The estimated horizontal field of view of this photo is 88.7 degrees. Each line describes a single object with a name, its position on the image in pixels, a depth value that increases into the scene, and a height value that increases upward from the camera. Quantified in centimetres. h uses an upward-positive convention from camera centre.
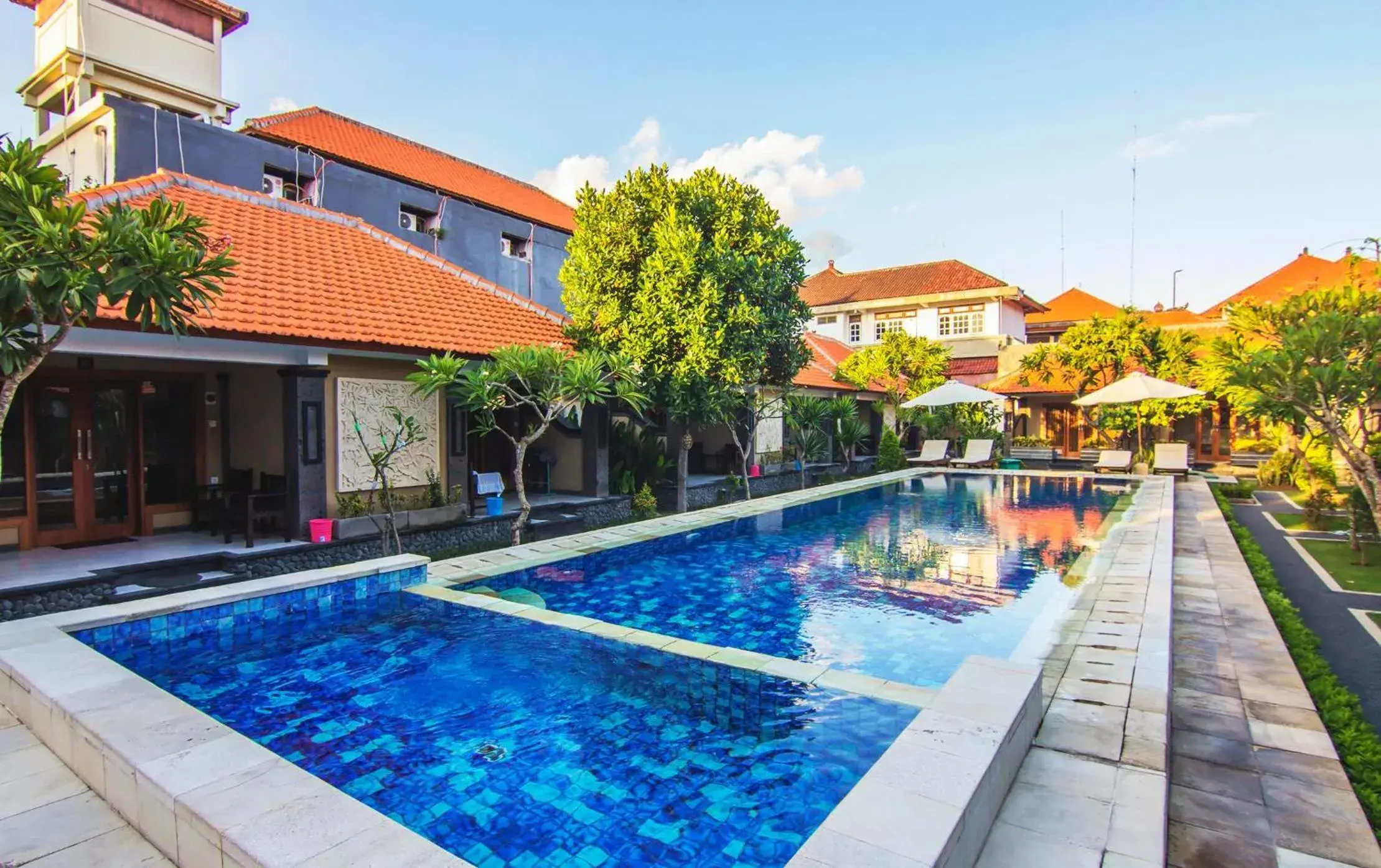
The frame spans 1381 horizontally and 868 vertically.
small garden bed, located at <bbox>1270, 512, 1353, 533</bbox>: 1306 -199
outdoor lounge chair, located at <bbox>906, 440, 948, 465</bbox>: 2370 -92
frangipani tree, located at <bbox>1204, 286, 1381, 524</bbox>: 976 +62
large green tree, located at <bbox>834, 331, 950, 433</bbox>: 2548 +216
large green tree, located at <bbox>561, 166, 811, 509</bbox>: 1298 +285
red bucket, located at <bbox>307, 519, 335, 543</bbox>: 979 -130
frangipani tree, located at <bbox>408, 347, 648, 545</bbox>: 1014 +76
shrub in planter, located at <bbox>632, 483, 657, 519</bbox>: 1469 -157
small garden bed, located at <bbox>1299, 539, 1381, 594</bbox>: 902 -207
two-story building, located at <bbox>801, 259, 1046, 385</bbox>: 3612 +643
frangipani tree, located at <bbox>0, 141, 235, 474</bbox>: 479 +127
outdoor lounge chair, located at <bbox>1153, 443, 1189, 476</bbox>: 2041 -108
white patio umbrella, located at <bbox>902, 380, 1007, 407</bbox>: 2191 +91
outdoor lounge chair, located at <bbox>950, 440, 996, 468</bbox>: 2347 -102
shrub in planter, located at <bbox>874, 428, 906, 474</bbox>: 2338 -96
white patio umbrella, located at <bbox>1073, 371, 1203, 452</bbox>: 1934 +87
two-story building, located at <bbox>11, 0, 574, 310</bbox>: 1591 +787
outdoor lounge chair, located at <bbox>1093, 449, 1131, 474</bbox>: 2147 -117
